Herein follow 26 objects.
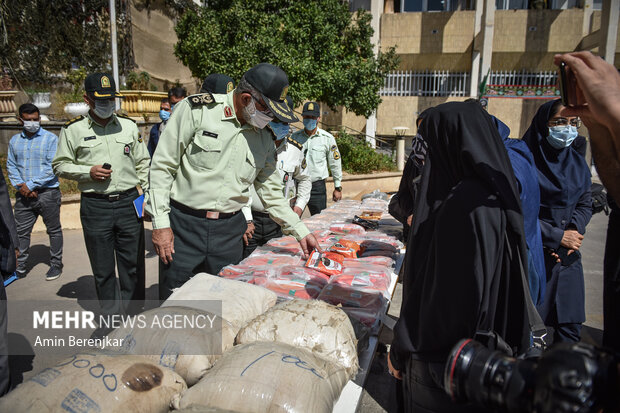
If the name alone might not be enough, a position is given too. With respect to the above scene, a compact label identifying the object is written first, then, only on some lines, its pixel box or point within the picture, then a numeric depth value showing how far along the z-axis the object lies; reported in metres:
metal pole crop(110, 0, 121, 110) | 12.02
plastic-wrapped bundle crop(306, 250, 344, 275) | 2.93
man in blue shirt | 4.93
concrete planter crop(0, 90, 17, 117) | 9.99
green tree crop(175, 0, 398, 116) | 10.67
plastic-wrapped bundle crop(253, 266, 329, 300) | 2.64
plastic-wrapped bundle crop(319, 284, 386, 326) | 2.39
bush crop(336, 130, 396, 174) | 12.41
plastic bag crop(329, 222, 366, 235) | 4.12
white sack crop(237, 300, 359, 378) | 1.92
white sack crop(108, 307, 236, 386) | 1.75
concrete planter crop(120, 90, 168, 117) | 10.65
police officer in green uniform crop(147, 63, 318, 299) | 2.57
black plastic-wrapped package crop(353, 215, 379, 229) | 4.35
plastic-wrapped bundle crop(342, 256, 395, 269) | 3.17
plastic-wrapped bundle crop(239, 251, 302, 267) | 3.04
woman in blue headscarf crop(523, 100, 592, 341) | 2.91
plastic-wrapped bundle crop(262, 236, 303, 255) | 3.38
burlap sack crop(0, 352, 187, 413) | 1.40
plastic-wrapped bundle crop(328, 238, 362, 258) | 3.38
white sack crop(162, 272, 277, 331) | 2.14
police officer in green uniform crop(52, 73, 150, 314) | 3.51
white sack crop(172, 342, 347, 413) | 1.52
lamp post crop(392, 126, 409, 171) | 13.35
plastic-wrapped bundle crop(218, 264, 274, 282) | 2.77
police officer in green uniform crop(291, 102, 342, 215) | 5.75
